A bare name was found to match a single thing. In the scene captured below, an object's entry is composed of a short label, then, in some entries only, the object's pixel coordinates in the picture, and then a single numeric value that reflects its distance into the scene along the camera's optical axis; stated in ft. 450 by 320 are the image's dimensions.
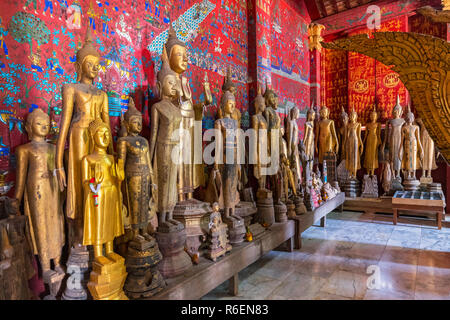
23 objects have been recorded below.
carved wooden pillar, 24.29
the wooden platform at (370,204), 20.83
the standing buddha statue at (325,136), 22.39
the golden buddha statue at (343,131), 24.18
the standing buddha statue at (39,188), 6.54
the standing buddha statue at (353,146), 23.41
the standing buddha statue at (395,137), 22.07
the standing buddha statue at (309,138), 20.21
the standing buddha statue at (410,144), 21.21
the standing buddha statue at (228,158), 10.60
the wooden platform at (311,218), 13.91
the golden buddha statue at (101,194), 6.44
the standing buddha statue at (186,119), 9.25
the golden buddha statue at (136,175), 7.37
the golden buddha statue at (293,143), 15.92
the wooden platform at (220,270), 7.29
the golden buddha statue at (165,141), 8.75
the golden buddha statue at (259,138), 12.57
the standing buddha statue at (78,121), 6.95
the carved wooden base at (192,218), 9.52
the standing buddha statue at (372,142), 23.49
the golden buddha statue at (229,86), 12.00
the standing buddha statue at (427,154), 21.63
